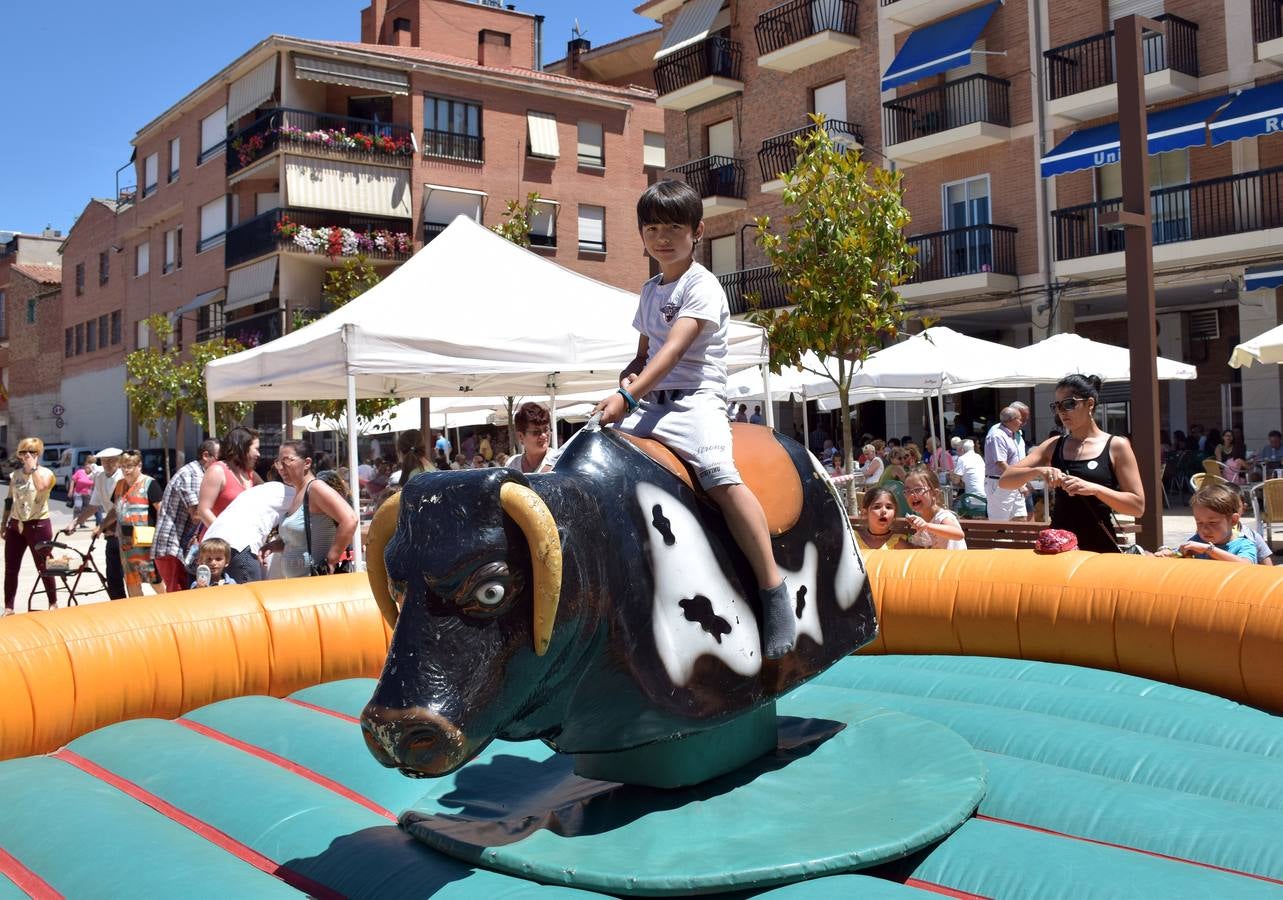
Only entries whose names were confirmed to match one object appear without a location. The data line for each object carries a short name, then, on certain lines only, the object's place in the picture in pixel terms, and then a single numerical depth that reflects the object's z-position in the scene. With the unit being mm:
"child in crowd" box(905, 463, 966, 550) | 6645
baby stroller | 10328
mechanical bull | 2834
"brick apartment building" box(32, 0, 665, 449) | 32062
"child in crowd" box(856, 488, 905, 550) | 6672
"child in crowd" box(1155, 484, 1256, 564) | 5426
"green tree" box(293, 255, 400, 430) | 22547
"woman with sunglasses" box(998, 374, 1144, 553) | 5051
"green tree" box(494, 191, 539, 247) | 26578
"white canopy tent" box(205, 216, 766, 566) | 8211
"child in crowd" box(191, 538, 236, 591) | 6688
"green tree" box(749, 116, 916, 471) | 12109
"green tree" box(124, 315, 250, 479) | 30484
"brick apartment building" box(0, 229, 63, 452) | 51844
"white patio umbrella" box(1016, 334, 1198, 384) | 13992
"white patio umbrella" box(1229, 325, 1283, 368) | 11555
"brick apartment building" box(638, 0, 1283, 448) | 19281
